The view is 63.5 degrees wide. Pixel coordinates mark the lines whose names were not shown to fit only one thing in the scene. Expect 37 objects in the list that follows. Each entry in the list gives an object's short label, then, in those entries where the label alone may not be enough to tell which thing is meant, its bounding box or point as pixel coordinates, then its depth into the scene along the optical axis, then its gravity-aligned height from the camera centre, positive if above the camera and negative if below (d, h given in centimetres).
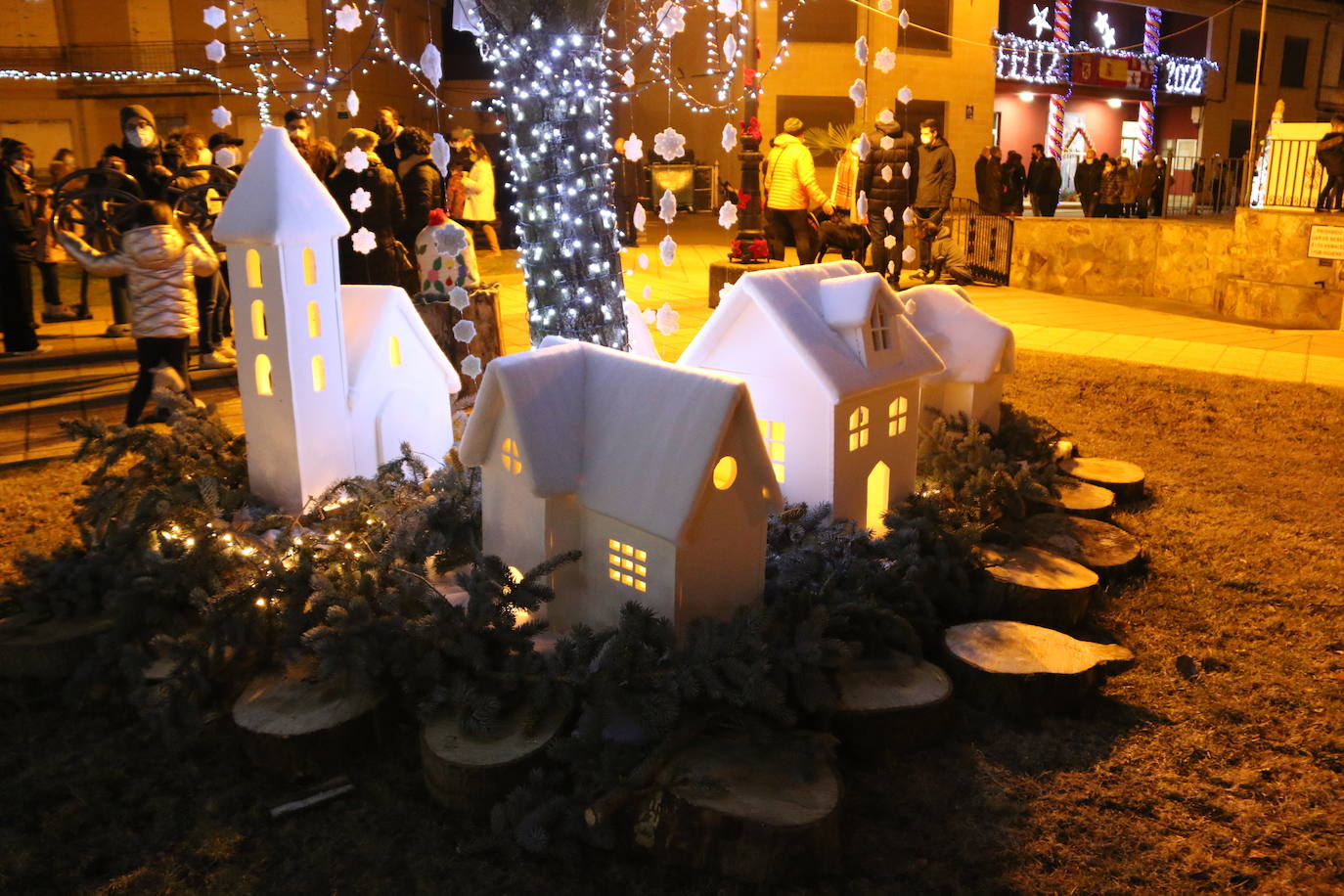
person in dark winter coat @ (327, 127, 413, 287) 898 -20
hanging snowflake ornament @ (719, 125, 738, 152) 666 +35
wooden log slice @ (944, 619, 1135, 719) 406 -174
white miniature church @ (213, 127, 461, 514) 515 -73
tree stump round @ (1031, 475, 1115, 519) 580 -160
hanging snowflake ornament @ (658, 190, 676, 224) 632 -8
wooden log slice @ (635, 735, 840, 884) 314 -177
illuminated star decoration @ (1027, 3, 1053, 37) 2717 +427
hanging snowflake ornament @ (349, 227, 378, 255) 612 -26
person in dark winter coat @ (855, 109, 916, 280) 1264 +9
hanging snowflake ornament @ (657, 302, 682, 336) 657 -76
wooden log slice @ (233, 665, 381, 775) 370 -178
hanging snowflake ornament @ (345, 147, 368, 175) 672 +21
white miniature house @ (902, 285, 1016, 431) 605 -80
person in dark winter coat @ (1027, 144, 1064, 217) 2052 +30
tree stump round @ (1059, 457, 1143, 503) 632 -160
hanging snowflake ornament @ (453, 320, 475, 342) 604 -74
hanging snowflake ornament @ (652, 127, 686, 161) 630 +29
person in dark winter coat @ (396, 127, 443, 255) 986 +13
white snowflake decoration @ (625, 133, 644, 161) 620 +26
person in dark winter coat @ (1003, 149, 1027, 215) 2086 +23
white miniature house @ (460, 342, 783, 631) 369 -98
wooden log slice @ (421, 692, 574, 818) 345 -176
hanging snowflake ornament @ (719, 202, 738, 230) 703 -13
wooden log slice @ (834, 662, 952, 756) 377 -175
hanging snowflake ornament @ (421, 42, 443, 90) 562 +67
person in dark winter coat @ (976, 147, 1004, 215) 1995 +29
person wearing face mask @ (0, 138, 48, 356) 983 -53
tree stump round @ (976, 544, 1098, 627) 468 -165
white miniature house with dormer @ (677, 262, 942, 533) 479 -78
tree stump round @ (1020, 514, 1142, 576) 520 -165
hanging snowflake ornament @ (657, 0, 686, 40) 611 +98
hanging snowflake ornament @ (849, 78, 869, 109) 656 +62
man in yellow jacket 1248 +6
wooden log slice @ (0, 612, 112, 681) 431 -177
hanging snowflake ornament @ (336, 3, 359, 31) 549 +88
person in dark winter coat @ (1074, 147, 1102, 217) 2106 +29
